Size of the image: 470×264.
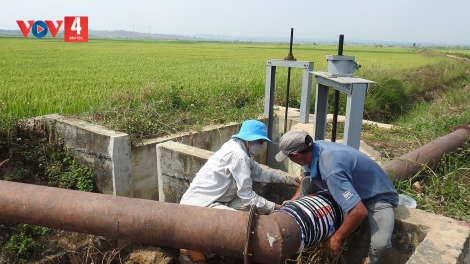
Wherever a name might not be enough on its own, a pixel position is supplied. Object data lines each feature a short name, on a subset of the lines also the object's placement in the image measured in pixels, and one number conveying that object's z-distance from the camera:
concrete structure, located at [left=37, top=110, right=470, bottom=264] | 2.93
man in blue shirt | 2.60
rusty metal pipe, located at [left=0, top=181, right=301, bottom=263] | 2.55
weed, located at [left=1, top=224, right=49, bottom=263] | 4.25
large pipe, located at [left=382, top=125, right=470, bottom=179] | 4.08
